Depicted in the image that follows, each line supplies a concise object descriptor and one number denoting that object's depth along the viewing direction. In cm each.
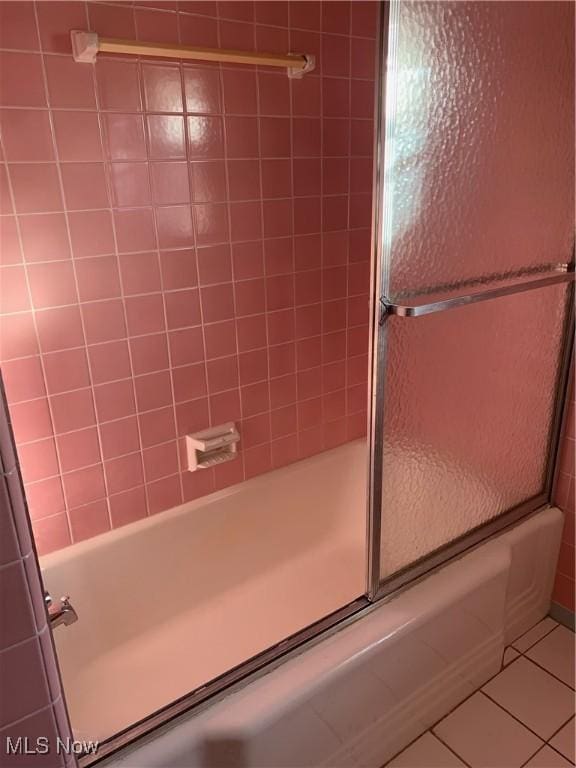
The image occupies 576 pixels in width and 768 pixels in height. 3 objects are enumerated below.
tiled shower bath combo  126
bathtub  121
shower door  119
